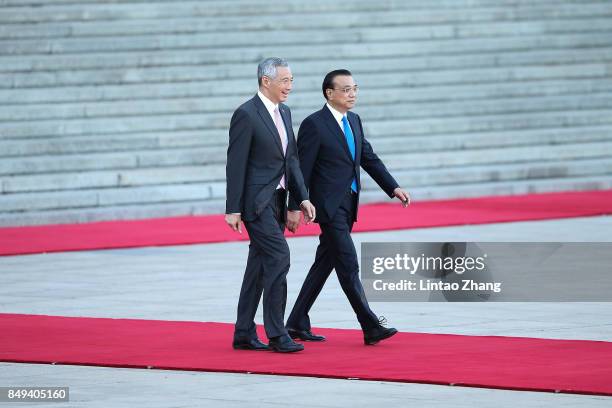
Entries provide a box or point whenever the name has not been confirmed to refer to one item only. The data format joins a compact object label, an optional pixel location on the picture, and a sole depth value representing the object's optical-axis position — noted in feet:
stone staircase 136.56
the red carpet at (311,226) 111.04
